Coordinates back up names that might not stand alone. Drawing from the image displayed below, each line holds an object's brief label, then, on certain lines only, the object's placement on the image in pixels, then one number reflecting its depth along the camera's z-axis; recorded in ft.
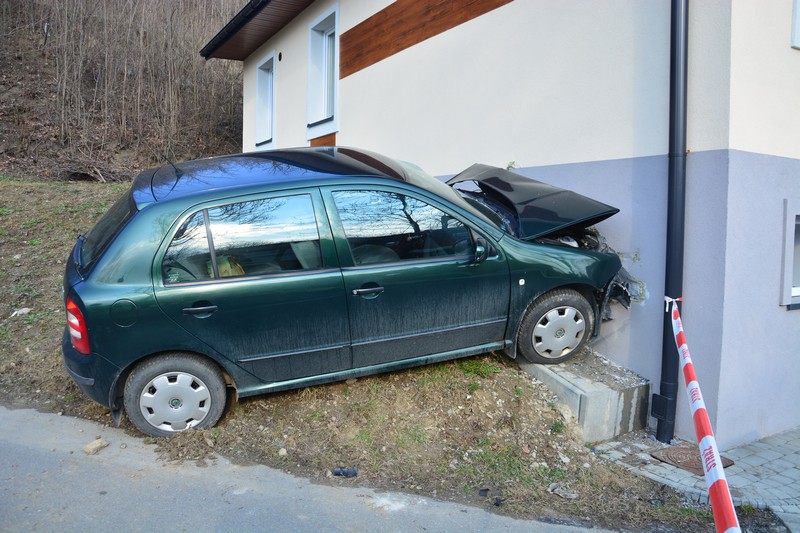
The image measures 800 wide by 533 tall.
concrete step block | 13.79
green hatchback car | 11.68
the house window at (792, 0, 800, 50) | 14.37
